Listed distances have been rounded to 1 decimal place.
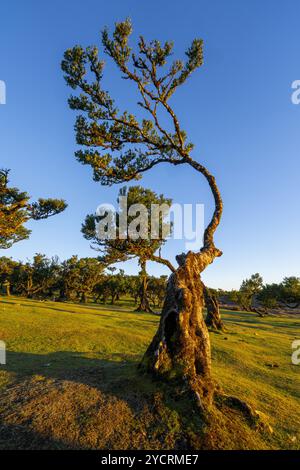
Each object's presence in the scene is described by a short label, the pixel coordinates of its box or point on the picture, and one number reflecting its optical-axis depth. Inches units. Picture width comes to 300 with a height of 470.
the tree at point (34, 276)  2571.4
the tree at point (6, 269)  2426.2
